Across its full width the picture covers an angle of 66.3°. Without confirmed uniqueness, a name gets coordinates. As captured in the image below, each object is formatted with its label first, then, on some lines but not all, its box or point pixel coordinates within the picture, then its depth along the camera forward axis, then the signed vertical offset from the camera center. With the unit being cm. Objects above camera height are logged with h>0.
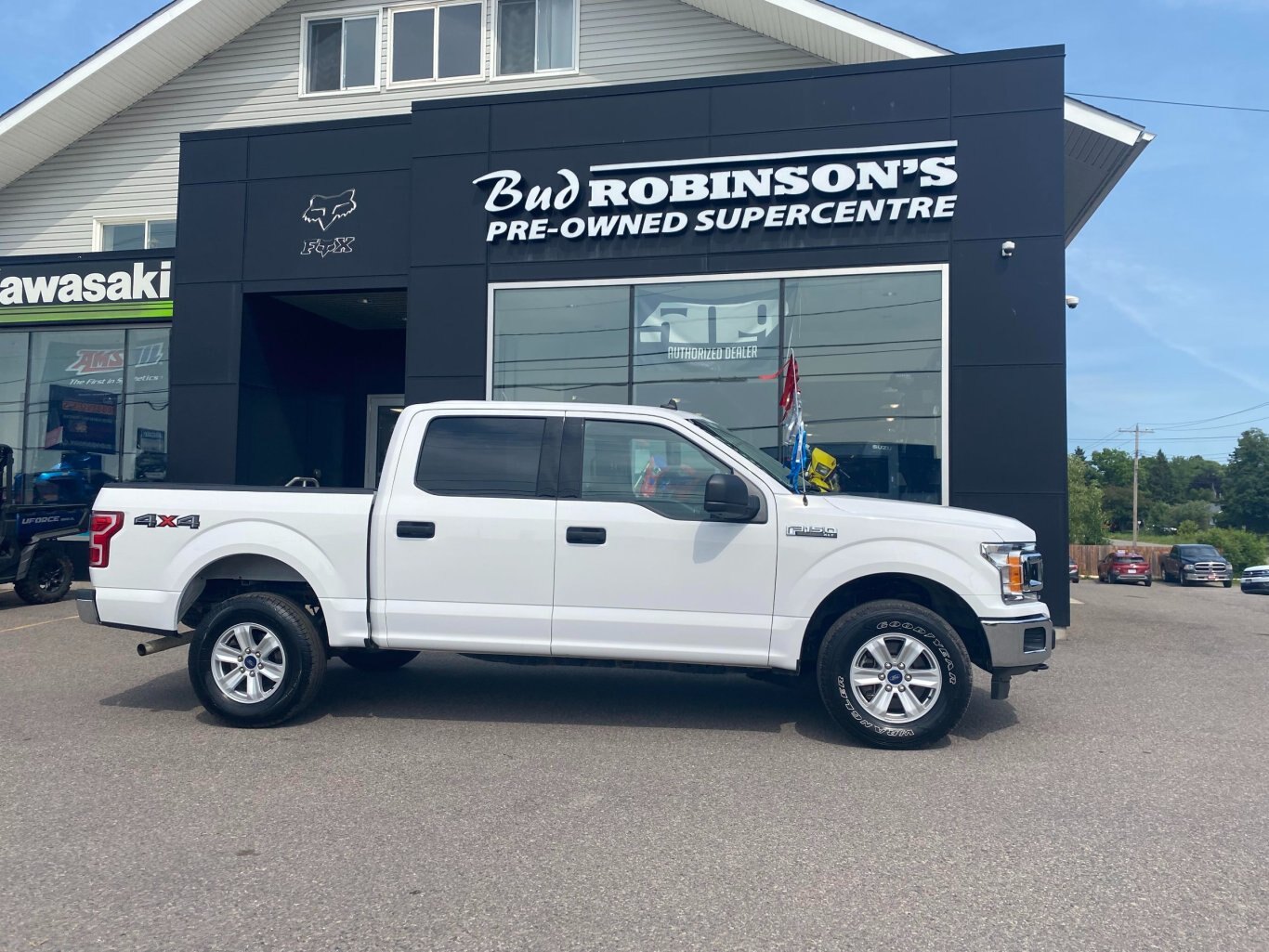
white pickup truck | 574 -38
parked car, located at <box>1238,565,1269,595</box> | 2925 -183
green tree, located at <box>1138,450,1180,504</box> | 13050 +522
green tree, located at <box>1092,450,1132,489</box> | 12194 +617
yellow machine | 1035 +49
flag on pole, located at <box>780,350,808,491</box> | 708 +81
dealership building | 1085 +322
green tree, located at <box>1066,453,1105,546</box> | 5072 +19
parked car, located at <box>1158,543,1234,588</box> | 3384 -162
